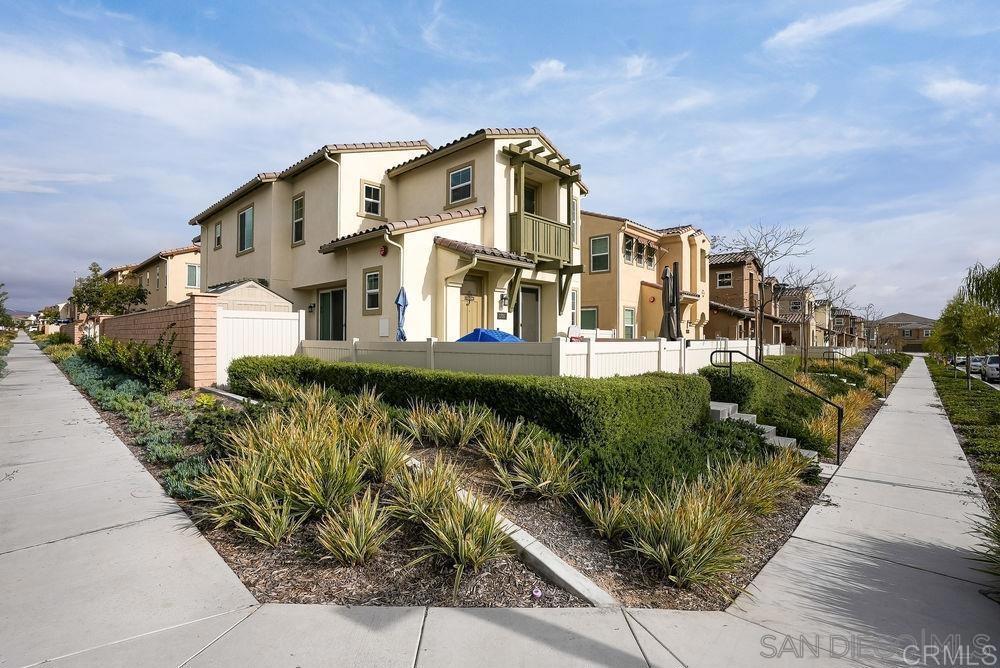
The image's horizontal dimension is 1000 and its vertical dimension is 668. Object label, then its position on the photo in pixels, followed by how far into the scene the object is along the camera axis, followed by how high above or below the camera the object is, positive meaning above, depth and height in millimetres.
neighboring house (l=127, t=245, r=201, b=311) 29438 +3502
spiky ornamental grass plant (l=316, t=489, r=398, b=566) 3846 -1599
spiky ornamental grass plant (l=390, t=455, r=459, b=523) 4332 -1437
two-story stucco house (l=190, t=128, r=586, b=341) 12695 +2813
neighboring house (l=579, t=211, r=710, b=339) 22625 +2929
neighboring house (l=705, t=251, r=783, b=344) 32656 +2813
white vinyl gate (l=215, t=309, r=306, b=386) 10953 -37
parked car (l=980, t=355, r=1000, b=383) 28594 -1997
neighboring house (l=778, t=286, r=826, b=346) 41725 +1232
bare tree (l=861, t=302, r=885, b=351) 44791 +1290
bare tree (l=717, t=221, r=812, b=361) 18172 +3261
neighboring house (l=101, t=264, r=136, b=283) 38162 +4747
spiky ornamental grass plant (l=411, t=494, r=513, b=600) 3814 -1606
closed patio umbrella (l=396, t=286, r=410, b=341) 11828 +585
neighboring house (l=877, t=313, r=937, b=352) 78000 +760
